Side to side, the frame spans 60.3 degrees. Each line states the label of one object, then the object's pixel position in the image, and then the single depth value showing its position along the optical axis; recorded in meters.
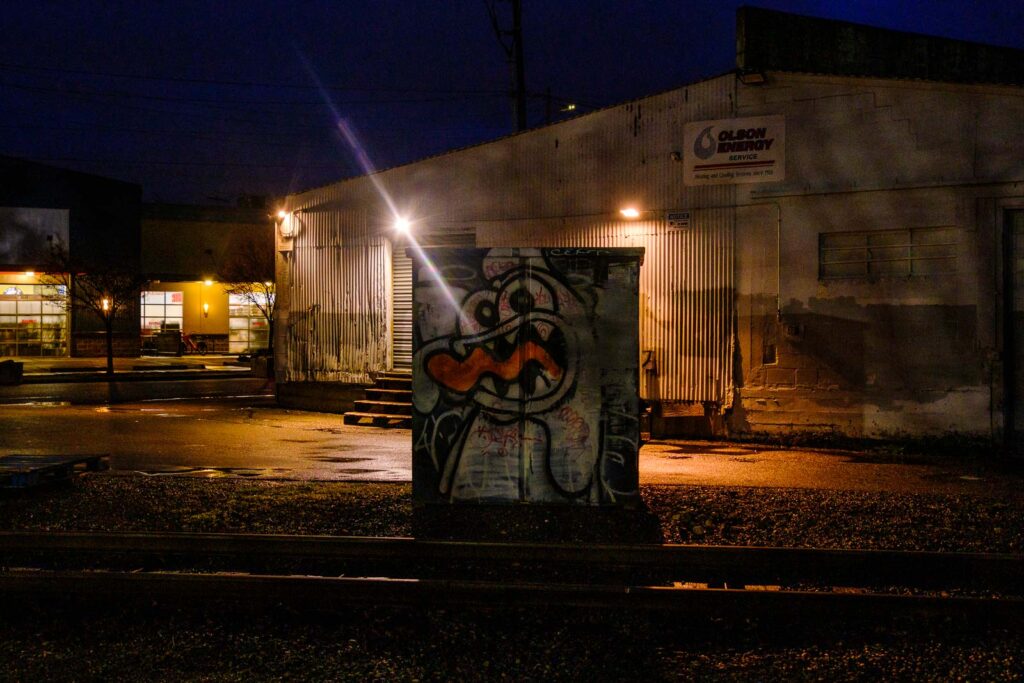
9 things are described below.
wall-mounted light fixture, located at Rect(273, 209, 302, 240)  20.69
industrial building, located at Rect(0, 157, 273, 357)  41.69
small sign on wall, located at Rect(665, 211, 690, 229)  15.20
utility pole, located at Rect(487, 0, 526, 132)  27.90
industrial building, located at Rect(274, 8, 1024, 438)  13.09
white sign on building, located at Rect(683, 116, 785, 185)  14.41
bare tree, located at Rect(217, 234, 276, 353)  46.62
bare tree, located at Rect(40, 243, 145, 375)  32.47
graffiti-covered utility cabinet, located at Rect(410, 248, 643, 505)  8.62
